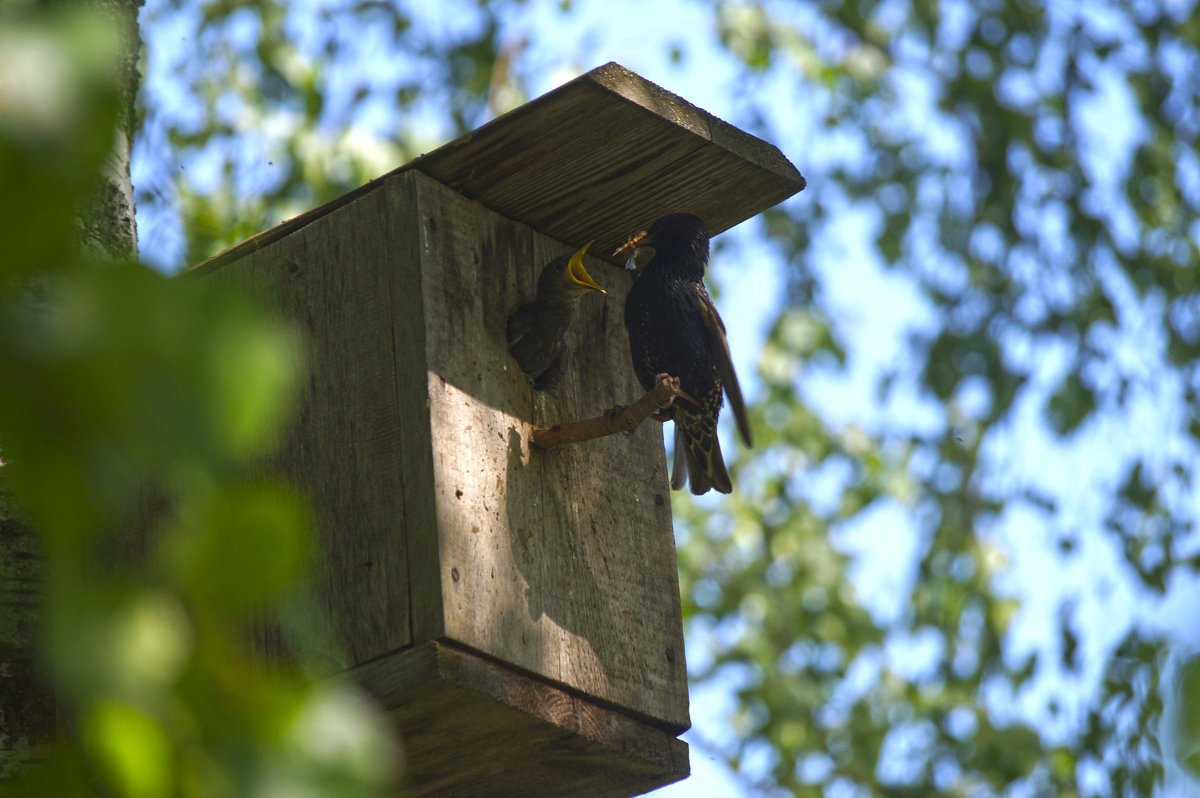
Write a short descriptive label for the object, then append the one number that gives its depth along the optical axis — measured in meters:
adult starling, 6.54
